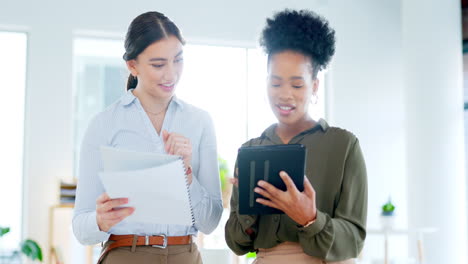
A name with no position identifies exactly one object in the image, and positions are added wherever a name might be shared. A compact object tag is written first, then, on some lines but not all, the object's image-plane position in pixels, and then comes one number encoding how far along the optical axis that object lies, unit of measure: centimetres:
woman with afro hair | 141
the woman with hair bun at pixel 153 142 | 161
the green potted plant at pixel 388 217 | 534
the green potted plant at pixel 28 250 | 591
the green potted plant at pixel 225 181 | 614
